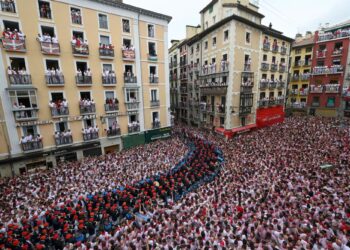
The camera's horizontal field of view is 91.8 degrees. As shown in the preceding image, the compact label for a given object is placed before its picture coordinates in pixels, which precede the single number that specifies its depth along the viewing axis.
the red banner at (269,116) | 27.09
